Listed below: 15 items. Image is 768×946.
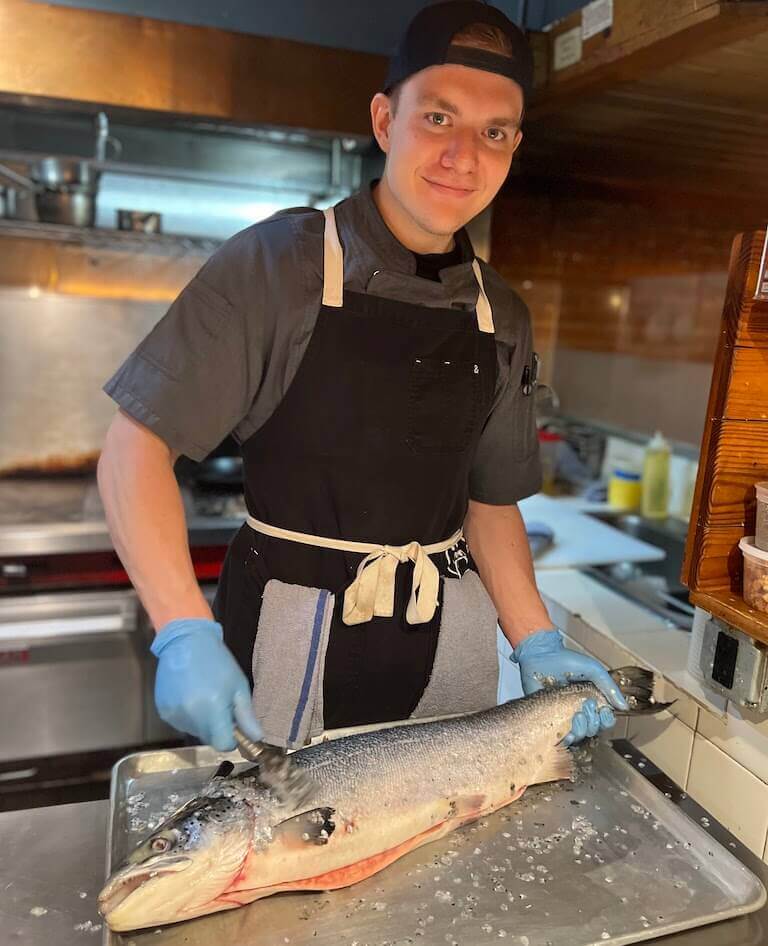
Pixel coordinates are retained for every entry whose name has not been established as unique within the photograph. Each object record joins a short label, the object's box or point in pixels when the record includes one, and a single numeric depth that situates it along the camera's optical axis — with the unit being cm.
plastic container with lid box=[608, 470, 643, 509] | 286
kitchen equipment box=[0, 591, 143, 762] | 243
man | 122
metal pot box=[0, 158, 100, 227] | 270
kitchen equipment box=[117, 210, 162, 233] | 288
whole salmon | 92
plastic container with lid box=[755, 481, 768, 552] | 119
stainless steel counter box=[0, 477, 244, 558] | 244
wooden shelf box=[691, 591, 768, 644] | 114
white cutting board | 221
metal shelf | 276
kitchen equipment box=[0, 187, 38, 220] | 281
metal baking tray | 94
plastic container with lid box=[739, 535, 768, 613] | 118
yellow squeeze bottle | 274
